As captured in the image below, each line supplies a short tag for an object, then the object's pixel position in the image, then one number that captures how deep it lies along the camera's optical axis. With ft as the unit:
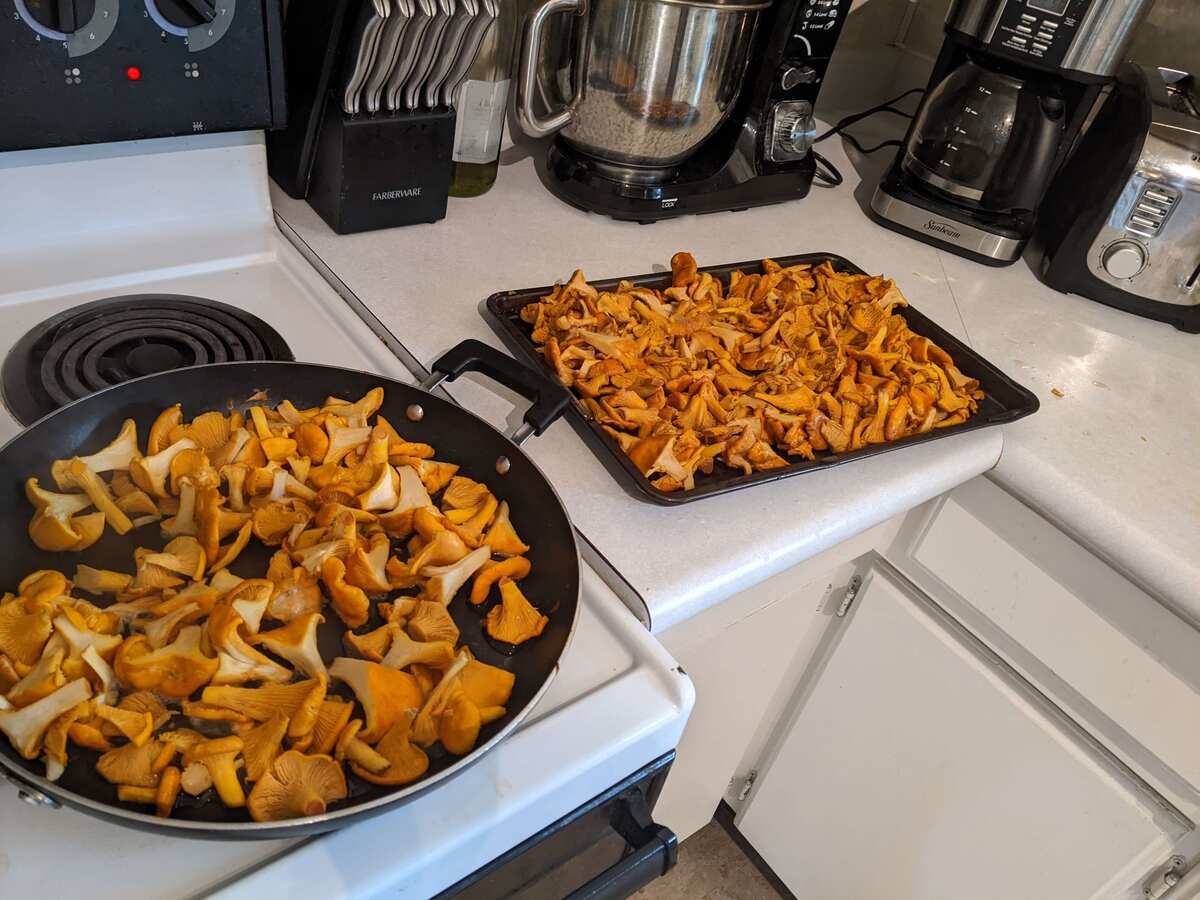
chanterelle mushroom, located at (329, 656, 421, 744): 1.51
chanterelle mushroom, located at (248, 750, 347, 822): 1.37
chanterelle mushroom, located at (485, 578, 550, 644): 1.76
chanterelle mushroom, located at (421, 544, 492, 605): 1.77
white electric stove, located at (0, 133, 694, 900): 1.39
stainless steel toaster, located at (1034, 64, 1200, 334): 3.17
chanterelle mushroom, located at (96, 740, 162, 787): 1.38
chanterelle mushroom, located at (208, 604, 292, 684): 1.53
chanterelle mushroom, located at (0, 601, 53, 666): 1.49
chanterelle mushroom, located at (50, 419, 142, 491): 1.80
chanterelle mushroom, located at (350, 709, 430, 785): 1.46
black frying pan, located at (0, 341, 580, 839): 1.35
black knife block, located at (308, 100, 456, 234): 2.72
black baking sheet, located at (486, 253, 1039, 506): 2.19
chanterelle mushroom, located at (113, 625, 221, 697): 1.49
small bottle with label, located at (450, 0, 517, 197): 3.05
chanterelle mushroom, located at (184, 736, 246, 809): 1.38
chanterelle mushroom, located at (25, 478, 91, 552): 1.70
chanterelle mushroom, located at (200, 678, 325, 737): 1.49
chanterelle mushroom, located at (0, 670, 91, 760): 1.36
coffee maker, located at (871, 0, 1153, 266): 3.11
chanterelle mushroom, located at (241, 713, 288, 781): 1.42
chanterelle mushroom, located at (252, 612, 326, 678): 1.58
